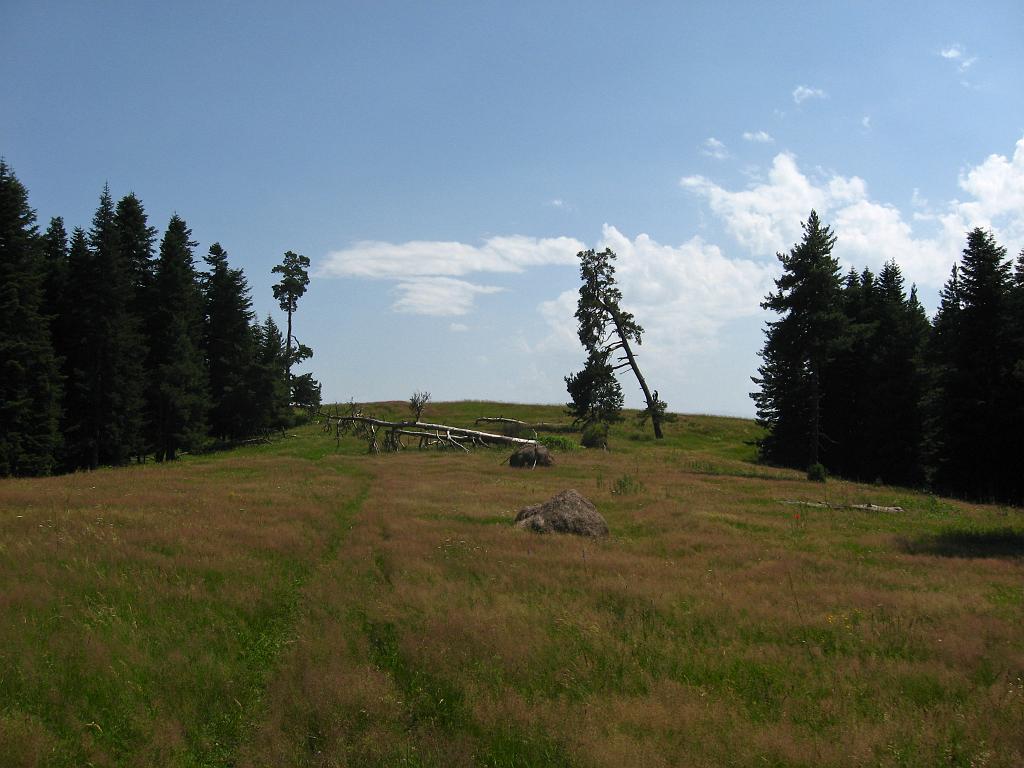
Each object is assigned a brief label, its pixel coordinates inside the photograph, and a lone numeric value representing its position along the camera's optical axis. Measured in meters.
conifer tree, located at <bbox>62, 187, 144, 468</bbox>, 40.34
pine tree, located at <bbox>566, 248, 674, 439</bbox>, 54.50
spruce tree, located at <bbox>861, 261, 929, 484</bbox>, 43.69
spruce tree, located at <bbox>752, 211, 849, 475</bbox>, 36.09
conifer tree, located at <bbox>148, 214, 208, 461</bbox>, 46.59
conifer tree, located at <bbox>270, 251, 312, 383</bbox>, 71.62
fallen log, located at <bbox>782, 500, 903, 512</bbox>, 23.48
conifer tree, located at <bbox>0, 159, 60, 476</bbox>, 32.66
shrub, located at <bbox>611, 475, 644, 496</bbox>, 25.89
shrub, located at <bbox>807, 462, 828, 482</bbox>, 33.34
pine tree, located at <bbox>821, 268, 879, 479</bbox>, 46.81
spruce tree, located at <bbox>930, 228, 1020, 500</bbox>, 33.47
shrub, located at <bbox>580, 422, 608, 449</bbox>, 49.22
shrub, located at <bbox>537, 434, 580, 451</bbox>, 46.06
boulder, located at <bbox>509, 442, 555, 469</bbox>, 35.81
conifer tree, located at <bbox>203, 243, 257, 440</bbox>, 54.59
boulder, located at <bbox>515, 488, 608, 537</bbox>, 17.62
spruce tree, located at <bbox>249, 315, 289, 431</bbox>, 54.59
